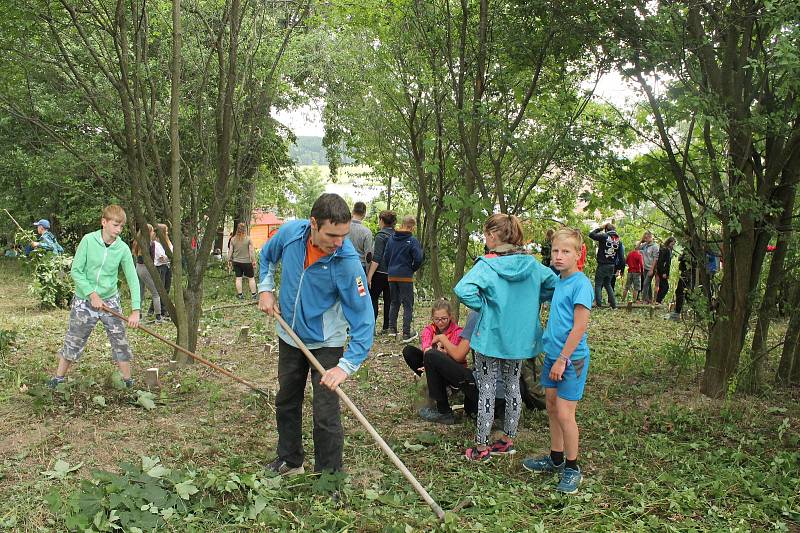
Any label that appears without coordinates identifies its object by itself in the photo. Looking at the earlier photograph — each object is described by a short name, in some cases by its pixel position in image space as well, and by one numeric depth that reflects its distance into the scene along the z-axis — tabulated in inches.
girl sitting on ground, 208.7
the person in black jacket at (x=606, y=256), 494.3
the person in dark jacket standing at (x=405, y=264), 356.2
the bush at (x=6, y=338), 307.3
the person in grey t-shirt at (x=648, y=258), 547.9
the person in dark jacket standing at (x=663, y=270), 512.4
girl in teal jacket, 179.0
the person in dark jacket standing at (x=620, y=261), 512.2
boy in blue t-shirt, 162.6
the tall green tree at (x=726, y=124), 204.7
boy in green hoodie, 226.8
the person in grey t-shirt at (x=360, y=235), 361.4
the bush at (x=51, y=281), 469.4
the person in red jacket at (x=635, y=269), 553.6
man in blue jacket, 153.4
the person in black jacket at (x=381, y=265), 365.7
